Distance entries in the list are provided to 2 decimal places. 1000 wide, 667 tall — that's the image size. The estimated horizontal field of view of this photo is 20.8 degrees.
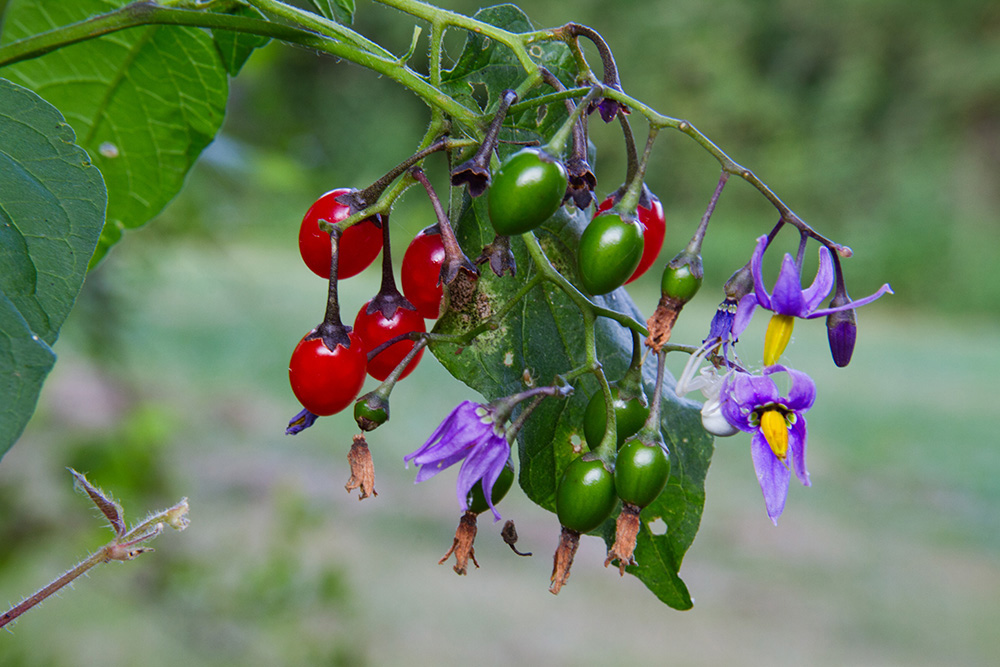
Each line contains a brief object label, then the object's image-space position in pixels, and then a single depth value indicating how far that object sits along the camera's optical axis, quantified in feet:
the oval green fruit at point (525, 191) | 0.98
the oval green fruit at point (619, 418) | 1.04
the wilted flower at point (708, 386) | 1.04
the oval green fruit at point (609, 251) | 1.00
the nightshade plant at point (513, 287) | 0.99
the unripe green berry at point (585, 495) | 1.01
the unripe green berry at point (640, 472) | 1.01
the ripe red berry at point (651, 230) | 1.12
